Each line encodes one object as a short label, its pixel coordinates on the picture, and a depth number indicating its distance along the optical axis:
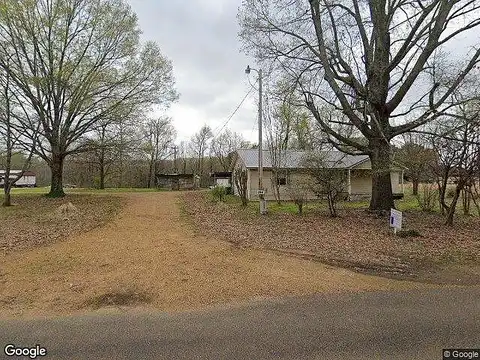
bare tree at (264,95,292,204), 21.80
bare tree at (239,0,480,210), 12.18
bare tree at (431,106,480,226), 10.96
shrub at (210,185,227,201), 22.14
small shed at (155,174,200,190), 42.94
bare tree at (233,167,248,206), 18.50
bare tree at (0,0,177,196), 18.39
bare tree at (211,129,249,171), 60.72
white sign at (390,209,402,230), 9.37
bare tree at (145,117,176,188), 51.16
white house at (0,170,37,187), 62.22
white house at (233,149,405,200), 22.78
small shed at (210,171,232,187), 39.00
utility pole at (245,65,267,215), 14.62
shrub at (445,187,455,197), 15.40
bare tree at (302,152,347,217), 14.20
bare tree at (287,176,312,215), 15.20
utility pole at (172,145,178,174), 58.31
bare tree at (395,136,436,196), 12.75
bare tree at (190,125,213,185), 61.38
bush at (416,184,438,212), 15.79
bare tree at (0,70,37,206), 17.80
